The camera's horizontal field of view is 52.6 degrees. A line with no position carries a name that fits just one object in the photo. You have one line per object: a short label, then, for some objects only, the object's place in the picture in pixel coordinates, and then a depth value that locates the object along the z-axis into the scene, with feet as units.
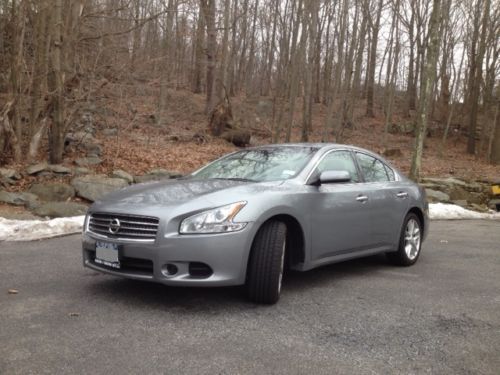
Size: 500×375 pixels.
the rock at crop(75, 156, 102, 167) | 42.53
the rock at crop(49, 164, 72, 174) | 38.70
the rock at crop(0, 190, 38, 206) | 32.83
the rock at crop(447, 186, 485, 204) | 52.39
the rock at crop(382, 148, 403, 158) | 78.33
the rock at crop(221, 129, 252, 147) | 69.15
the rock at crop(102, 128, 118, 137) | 58.51
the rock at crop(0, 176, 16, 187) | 35.52
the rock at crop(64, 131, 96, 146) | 46.45
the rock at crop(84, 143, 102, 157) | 45.30
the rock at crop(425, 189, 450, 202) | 48.60
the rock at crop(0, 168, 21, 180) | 36.06
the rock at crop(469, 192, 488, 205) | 52.75
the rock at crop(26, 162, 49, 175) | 37.93
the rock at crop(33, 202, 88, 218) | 31.42
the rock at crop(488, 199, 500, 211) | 51.44
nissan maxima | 13.56
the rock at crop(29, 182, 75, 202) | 34.72
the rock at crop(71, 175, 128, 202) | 35.70
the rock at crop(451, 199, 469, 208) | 49.10
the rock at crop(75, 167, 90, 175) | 39.60
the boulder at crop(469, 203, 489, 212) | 48.44
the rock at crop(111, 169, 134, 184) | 40.11
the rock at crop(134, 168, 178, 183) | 41.52
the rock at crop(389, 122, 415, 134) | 103.04
